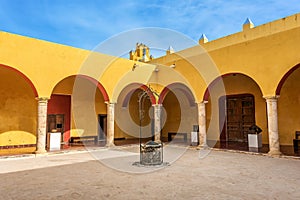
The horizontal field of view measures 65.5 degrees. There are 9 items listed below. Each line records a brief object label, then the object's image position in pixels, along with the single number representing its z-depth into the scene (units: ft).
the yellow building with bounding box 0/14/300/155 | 27.14
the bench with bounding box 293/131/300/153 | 31.00
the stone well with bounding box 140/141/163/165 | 21.74
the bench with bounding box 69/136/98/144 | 40.19
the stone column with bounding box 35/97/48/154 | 27.68
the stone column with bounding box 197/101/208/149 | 34.09
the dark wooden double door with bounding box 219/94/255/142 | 39.37
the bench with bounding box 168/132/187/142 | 46.61
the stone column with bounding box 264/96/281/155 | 26.68
